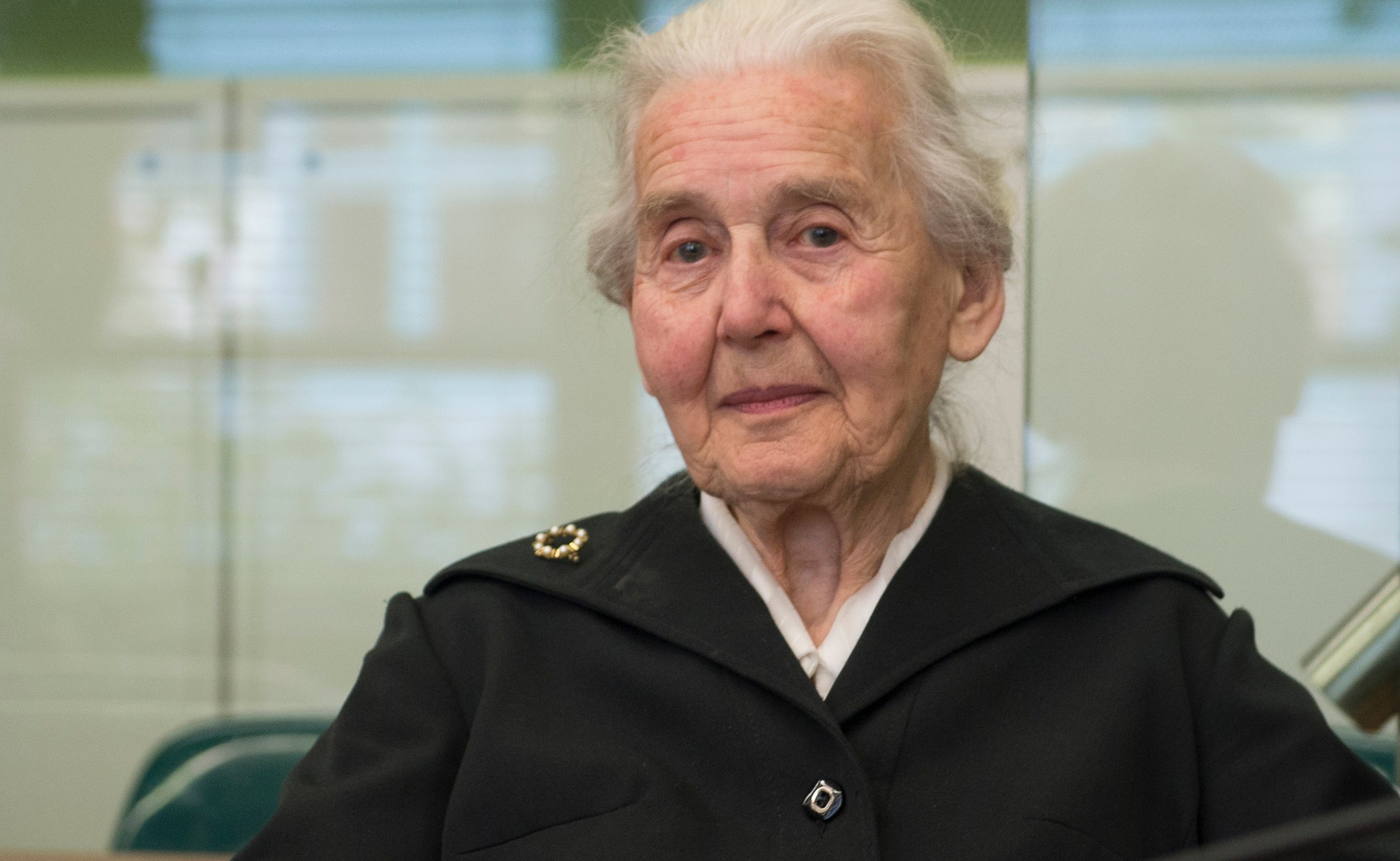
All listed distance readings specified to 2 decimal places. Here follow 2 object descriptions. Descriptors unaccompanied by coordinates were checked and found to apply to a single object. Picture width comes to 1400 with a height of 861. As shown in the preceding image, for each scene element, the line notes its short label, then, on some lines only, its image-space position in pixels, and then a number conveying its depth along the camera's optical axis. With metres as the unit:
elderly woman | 1.37
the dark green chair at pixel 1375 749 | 1.66
